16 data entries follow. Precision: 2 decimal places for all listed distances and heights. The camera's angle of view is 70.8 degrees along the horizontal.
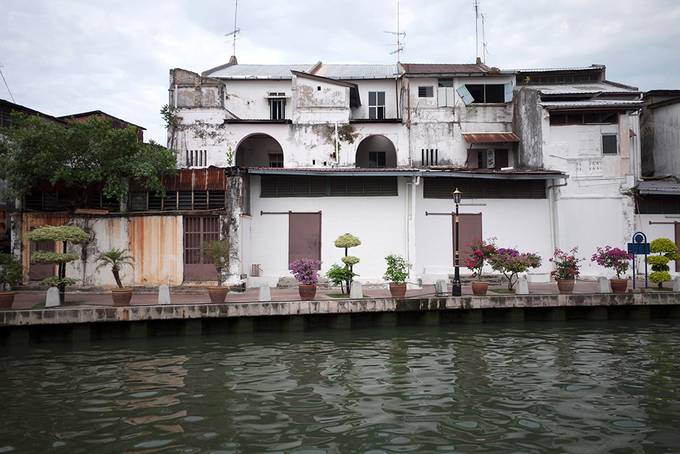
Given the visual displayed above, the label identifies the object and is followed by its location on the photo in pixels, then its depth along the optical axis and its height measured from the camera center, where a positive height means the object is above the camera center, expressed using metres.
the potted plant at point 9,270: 15.60 -0.46
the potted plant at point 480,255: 18.33 -0.17
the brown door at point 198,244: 19.91 +0.41
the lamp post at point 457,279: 16.73 -1.00
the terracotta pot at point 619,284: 17.31 -1.28
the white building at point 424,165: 21.89 +4.32
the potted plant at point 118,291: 15.02 -1.14
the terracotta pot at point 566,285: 17.25 -1.28
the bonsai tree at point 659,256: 18.47 -0.23
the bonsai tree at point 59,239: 15.63 +0.47
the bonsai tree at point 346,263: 17.45 -0.40
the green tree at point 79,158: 18.81 +3.95
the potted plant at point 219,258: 15.62 -0.16
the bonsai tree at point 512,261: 17.81 -0.41
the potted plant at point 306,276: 16.25 -0.81
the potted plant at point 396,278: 16.72 -0.95
